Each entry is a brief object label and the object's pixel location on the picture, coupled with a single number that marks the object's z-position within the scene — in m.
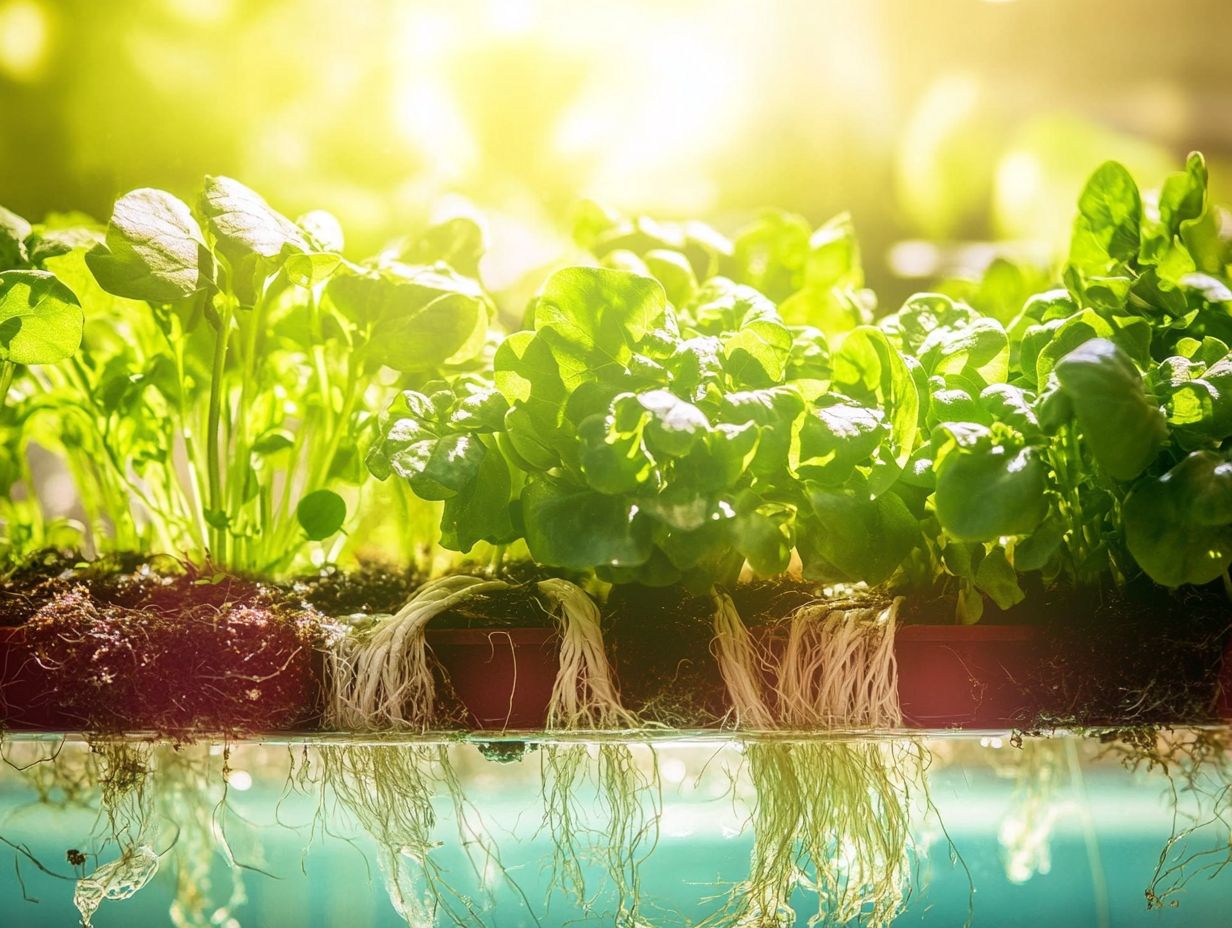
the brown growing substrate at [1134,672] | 0.62
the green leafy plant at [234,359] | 0.65
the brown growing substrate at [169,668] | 0.62
